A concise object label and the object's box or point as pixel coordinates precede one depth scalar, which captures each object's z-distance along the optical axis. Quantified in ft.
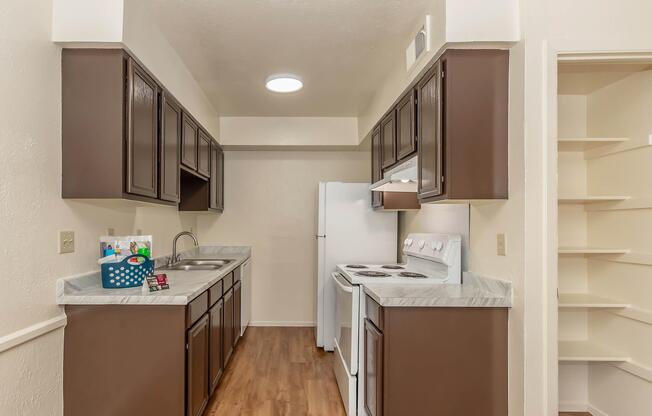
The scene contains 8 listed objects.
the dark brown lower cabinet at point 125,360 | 6.75
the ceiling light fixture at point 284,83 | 11.32
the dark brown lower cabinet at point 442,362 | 6.75
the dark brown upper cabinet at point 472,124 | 6.86
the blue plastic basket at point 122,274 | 7.34
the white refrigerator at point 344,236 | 13.28
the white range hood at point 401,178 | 9.27
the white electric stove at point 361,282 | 8.43
